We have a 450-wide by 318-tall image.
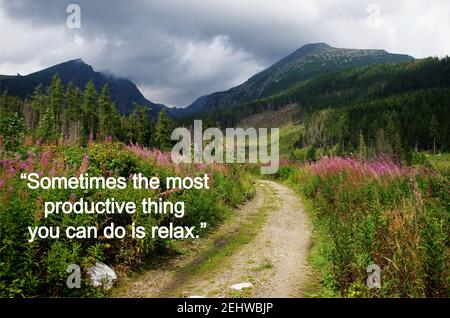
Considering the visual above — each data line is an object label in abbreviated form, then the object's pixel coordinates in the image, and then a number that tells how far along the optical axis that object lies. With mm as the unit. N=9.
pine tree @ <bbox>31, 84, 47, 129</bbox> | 80012
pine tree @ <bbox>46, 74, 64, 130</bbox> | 75500
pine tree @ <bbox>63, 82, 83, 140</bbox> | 73750
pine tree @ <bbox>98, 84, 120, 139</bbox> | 67031
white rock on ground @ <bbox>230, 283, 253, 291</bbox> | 6367
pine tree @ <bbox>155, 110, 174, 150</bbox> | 66250
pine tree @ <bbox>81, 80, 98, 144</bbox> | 72875
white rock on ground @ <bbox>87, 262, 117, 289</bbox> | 6180
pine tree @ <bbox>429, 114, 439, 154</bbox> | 110812
